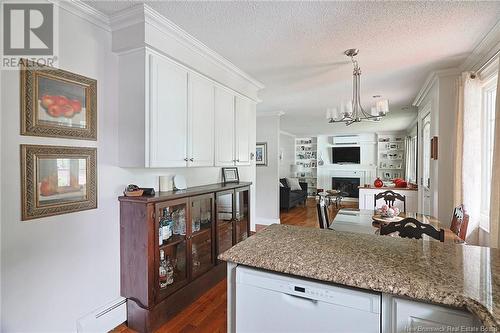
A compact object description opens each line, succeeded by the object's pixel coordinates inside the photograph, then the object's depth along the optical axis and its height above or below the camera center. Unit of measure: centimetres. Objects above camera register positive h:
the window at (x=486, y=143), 265 +22
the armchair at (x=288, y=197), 716 -99
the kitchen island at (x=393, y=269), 86 -43
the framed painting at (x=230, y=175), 344 -17
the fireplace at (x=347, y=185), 941 -80
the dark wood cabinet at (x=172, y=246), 200 -77
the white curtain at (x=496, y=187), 200 -18
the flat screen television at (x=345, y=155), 938 +31
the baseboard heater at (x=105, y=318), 184 -119
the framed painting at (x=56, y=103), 156 +39
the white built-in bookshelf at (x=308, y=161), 1018 +9
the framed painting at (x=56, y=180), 155 -12
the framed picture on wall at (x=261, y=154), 561 +20
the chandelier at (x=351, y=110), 274 +62
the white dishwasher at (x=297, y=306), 98 -60
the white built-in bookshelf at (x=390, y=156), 898 +27
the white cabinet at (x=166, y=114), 199 +43
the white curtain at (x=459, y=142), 272 +24
